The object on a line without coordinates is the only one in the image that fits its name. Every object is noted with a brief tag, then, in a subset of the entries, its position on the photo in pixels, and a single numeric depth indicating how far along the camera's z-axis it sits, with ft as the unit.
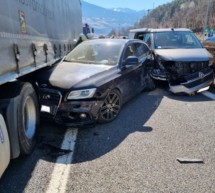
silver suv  17.32
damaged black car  11.38
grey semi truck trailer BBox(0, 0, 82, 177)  7.81
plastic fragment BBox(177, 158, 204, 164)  8.99
